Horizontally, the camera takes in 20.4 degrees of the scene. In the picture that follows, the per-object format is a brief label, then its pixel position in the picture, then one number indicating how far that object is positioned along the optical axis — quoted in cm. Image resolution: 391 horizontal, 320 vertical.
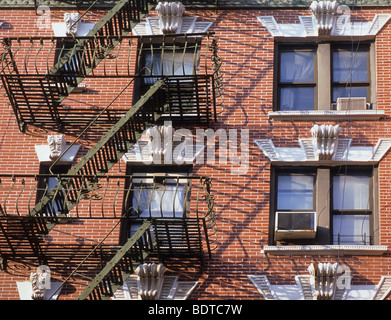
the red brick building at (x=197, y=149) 1962
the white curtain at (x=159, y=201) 2086
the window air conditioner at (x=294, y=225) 1992
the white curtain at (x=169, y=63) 2233
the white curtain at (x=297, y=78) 2172
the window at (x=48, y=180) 2076
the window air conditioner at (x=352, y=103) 2127
